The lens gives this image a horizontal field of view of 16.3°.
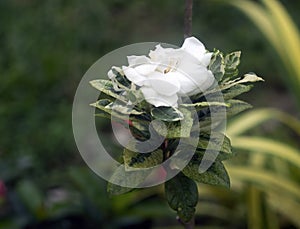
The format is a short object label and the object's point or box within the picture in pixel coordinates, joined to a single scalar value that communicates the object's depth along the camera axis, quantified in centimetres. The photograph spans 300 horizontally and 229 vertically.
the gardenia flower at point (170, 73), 72
